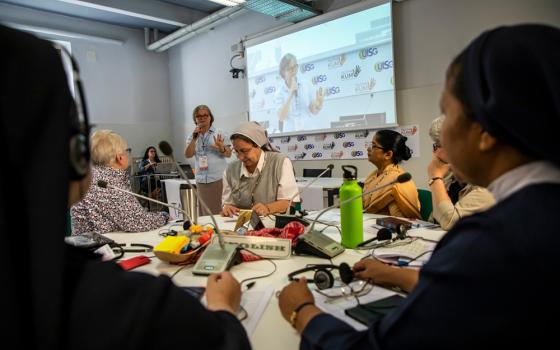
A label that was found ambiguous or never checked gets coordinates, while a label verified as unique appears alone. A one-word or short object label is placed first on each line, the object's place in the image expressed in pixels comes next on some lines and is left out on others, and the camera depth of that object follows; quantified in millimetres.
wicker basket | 1341
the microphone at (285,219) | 1684
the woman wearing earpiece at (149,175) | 6051
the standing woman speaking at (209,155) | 4121
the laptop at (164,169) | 6117
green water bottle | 1457
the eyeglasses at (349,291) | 1020
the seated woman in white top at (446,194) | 1567
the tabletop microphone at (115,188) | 1773
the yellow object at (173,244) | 1350
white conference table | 828
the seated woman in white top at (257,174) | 2441
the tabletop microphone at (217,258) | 1245
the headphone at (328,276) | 1053
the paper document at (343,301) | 911
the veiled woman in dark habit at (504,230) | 516
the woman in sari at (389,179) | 2123
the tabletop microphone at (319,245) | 1360
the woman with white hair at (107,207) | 1960
